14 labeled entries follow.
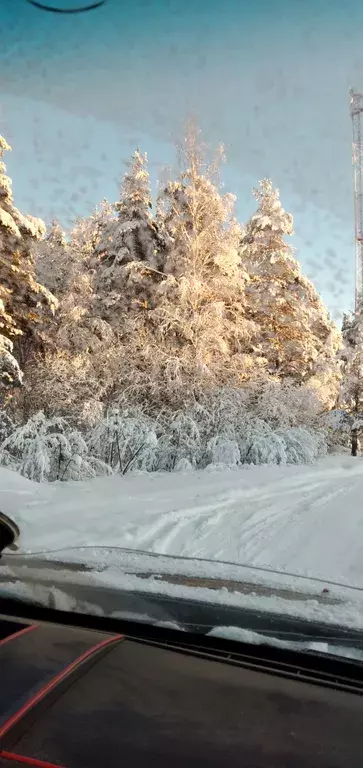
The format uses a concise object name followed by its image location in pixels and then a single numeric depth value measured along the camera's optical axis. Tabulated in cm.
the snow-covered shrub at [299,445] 1645
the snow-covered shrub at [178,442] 1418
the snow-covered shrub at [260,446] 1534
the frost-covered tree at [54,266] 2489
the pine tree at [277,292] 2355
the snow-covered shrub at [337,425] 2605
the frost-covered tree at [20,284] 1884
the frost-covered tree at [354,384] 2694
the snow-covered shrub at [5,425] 1307
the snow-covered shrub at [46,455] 1092
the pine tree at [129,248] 2102
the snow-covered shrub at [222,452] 1418
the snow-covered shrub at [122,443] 1312
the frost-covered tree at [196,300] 1620
